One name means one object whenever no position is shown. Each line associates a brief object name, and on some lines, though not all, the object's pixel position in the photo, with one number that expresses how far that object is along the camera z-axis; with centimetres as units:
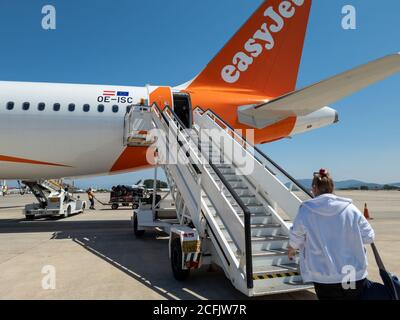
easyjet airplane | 1235
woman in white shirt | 313
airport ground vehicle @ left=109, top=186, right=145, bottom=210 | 2694
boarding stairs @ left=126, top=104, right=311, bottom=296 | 513
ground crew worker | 2584
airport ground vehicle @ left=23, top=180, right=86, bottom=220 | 1684
